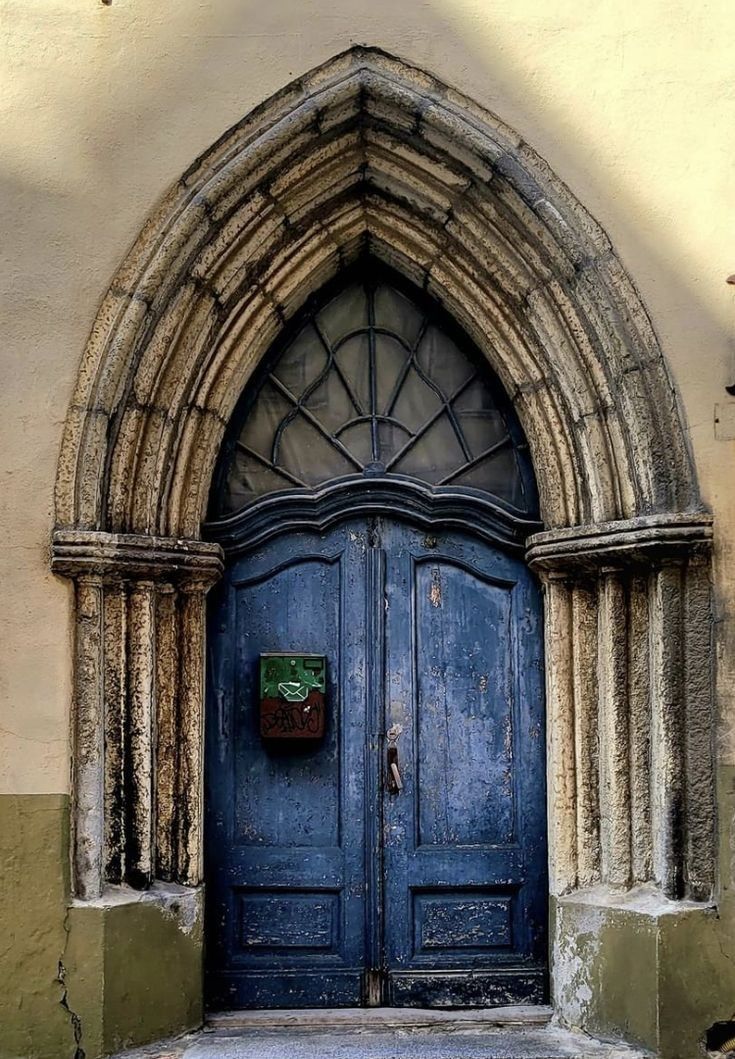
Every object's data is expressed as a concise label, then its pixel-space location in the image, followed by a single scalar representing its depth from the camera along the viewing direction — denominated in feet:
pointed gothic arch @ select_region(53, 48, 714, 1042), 15.74
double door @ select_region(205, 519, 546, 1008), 16.99
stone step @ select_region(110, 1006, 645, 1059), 15.43
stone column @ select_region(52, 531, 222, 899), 15.65
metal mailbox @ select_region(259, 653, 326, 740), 16.83
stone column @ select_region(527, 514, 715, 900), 15.67
